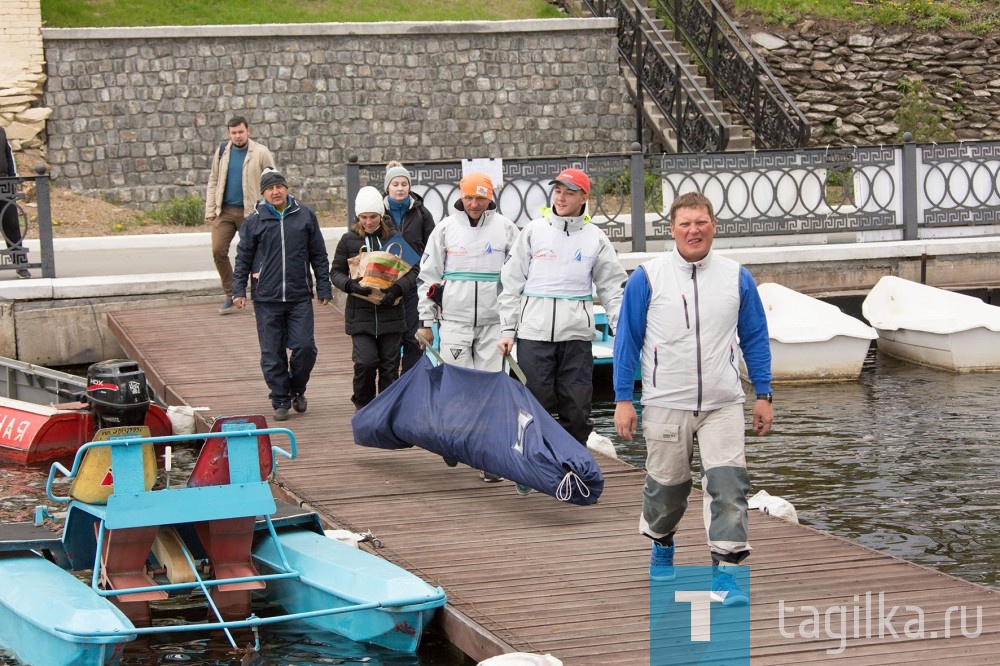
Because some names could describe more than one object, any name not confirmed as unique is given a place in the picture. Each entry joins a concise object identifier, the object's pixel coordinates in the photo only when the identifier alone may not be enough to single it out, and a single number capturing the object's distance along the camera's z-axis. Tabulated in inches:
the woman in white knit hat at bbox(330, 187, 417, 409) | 712.4
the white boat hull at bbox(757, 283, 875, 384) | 1011.9
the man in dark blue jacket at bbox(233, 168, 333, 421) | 735.1
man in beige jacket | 982.4
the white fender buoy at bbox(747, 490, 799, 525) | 570.9
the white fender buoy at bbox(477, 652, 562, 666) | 387.5
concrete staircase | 1777.8
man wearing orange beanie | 627.5
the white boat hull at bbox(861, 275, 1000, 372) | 1028.5
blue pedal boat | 452.4
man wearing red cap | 570.6
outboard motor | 654.5
